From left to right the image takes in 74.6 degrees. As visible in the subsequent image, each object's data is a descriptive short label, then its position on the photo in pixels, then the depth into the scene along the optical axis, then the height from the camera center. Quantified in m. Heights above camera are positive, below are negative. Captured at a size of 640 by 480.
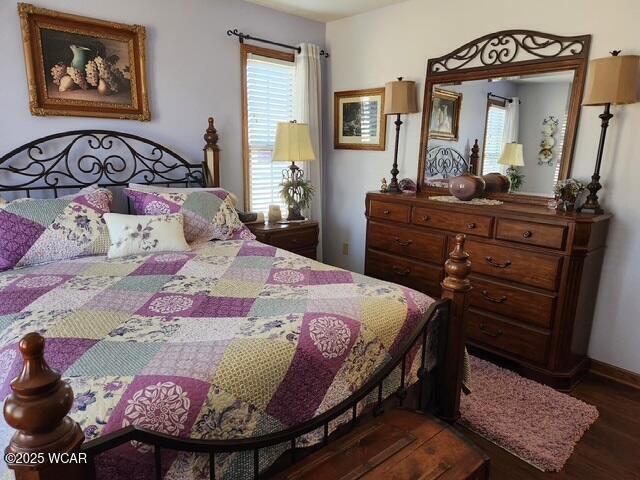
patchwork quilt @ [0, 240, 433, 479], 1.07 -0.60
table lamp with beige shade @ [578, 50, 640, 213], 2.17 +0.38
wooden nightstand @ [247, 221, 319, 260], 3.24 -0.69
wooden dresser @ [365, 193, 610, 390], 2.32 -0.71
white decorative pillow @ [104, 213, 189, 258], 2.27 -0.49
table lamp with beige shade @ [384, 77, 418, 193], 3.27 +0.40
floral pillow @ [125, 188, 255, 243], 2.57 -0.40
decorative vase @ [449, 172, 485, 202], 2.86 -0.23
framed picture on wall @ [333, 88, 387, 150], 3.66 +0.26
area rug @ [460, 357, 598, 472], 1.98 -1.35
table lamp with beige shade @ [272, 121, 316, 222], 3.38 -0.07
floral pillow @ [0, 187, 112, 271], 2.04 -0.45
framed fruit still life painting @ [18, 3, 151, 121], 2.50 +0.48
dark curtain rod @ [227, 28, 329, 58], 3.32 +0.86
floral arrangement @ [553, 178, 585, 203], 2.43 -0.20
